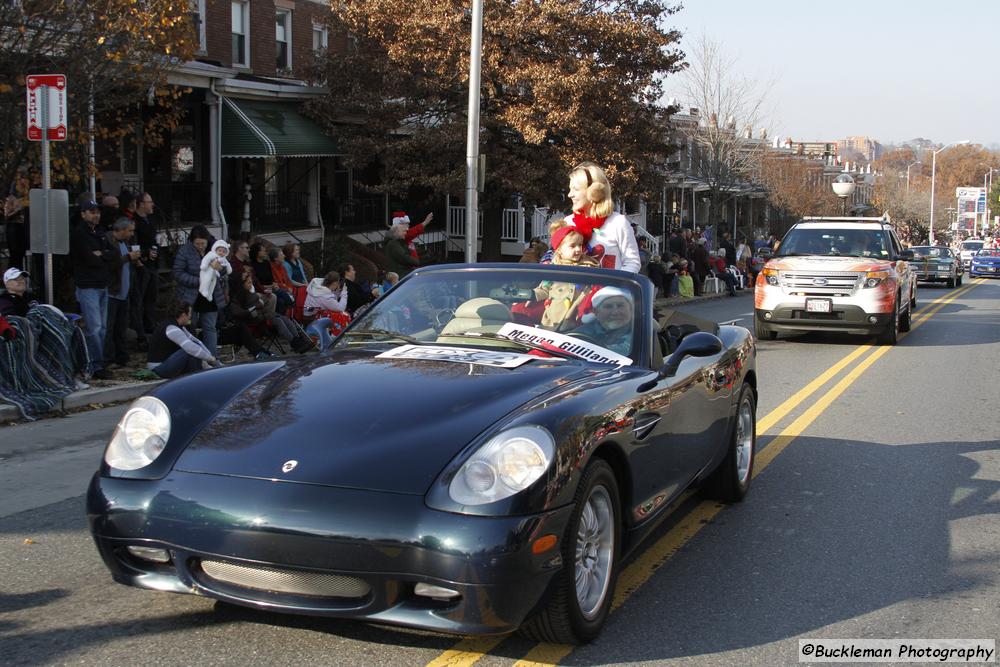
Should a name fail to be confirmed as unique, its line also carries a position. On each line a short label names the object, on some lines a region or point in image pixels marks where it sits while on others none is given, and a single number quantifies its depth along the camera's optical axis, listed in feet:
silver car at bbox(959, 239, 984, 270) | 205.46
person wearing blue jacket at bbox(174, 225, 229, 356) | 37.93
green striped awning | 69.05
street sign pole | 32.91
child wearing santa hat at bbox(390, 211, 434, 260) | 47.78
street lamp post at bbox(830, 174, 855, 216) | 135.23
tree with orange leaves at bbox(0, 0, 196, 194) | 37.17
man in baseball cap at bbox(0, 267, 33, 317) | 31.30
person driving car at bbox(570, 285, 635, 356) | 16.67
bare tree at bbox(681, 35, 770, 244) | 121.90
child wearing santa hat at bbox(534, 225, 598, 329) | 16.85
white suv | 49.90
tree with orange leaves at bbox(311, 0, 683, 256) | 72.90
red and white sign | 32.78
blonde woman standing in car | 22.27
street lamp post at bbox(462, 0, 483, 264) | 58.23
